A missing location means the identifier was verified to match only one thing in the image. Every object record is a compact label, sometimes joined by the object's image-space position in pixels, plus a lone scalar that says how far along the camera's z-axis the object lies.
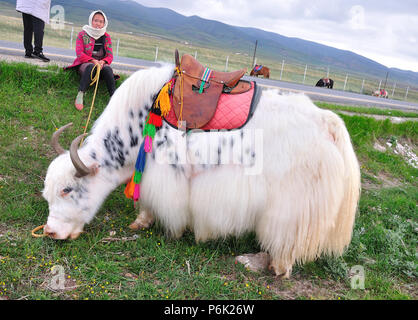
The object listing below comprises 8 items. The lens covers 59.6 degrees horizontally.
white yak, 2.40
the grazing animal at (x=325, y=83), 19.58
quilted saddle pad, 2.51
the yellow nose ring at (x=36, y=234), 2.55
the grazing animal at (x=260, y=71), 17.73
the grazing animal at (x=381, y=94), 25.40
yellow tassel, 2.56
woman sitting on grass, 4.42
